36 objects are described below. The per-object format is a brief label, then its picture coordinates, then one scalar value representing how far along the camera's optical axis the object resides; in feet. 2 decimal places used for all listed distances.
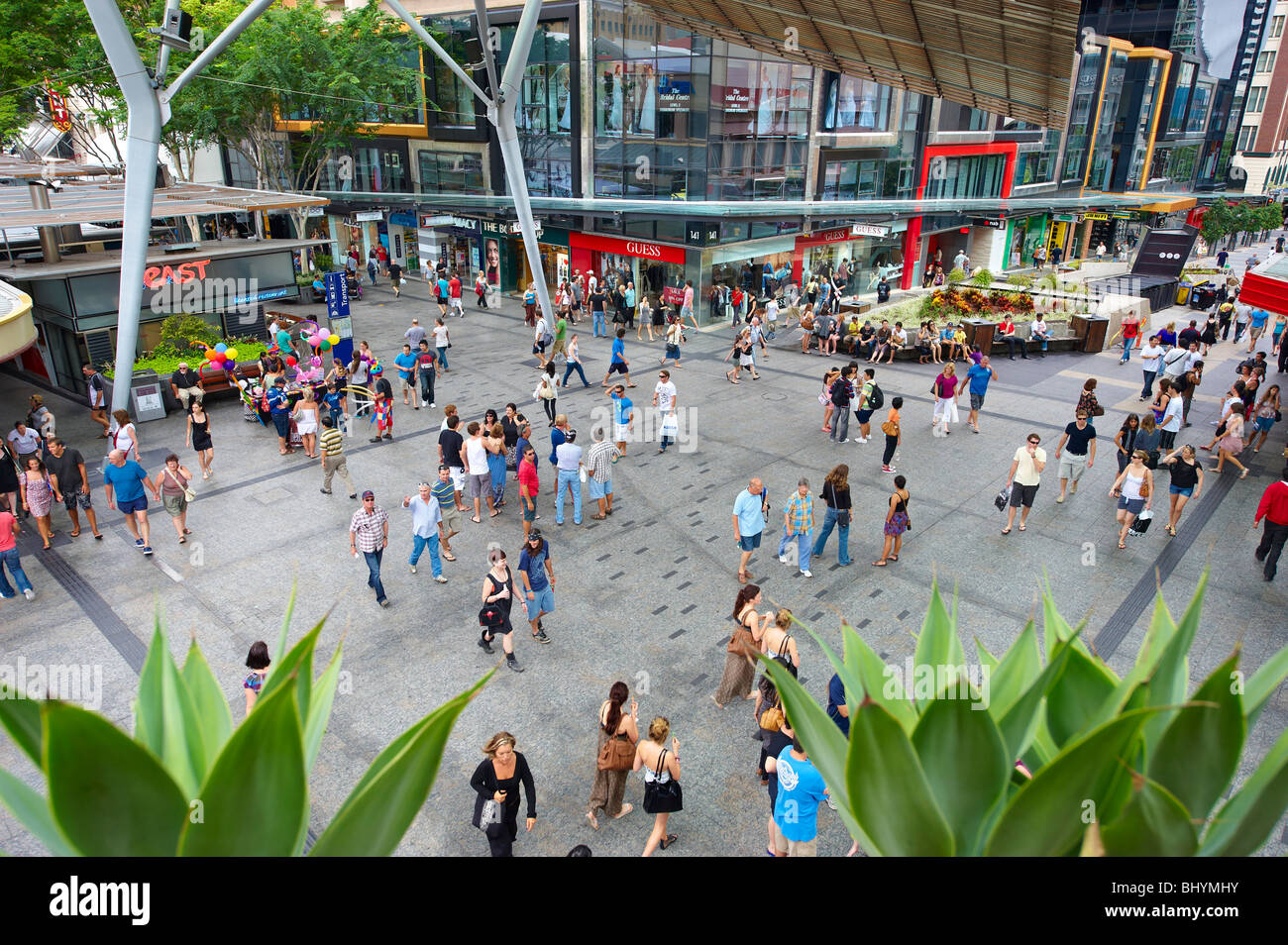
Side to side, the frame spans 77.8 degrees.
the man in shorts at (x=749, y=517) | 34.81
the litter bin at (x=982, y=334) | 80.07
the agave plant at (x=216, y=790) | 5.65
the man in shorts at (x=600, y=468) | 40.81
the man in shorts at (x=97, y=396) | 55.42
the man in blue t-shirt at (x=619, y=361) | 62.08
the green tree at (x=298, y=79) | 96.22
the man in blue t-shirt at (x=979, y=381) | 54.54
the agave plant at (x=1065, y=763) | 6.35
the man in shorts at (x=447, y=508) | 37.58
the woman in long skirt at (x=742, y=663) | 27.35
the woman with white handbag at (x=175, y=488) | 38.20
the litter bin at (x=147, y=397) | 57.21
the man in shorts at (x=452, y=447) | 40.55
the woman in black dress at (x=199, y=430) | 45.34
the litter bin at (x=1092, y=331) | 81.47
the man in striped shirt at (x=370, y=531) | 32.60
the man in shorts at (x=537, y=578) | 30.14
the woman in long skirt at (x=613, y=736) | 22.16
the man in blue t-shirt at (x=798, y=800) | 18.99
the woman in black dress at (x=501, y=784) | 20.30
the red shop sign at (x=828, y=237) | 106.42
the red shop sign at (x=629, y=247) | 90.27
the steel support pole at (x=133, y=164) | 50.90
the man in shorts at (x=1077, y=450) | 42.27
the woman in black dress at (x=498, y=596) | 28.96
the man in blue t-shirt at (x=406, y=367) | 59.00
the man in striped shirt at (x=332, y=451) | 42.73
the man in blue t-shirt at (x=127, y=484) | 36.68
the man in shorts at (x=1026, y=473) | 39.11
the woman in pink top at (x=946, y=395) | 51.67
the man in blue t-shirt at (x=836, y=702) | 22.60
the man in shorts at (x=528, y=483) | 38.52
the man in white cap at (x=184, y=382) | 52.60
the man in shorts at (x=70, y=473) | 39.63
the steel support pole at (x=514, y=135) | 65.60
